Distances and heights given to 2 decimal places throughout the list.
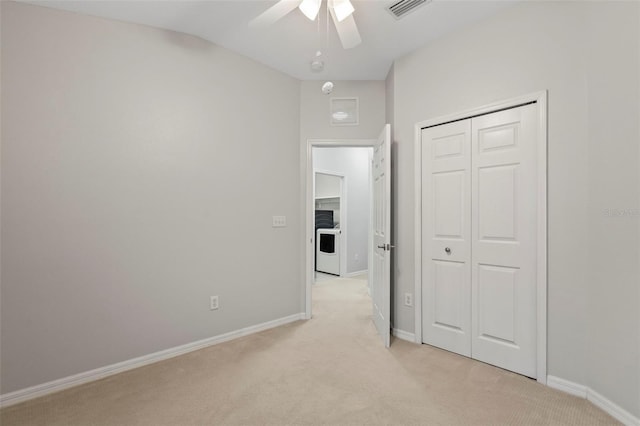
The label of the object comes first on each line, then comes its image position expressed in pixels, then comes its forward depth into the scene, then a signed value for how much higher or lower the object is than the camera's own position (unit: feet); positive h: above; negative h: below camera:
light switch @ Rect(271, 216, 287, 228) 10.67 -0.25
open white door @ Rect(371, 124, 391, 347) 8.96 -0.57
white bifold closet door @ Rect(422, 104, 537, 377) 7.29 -0.55
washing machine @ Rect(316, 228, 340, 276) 19.80 -2.33
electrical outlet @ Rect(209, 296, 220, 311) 9.18 -2.62
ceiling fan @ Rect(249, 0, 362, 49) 6.13 +4.05
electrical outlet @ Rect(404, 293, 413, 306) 9.47 -2.55
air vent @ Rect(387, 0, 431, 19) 7.15 +4.88
